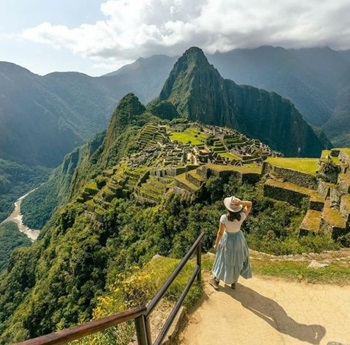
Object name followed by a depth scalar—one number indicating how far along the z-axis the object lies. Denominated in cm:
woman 647
